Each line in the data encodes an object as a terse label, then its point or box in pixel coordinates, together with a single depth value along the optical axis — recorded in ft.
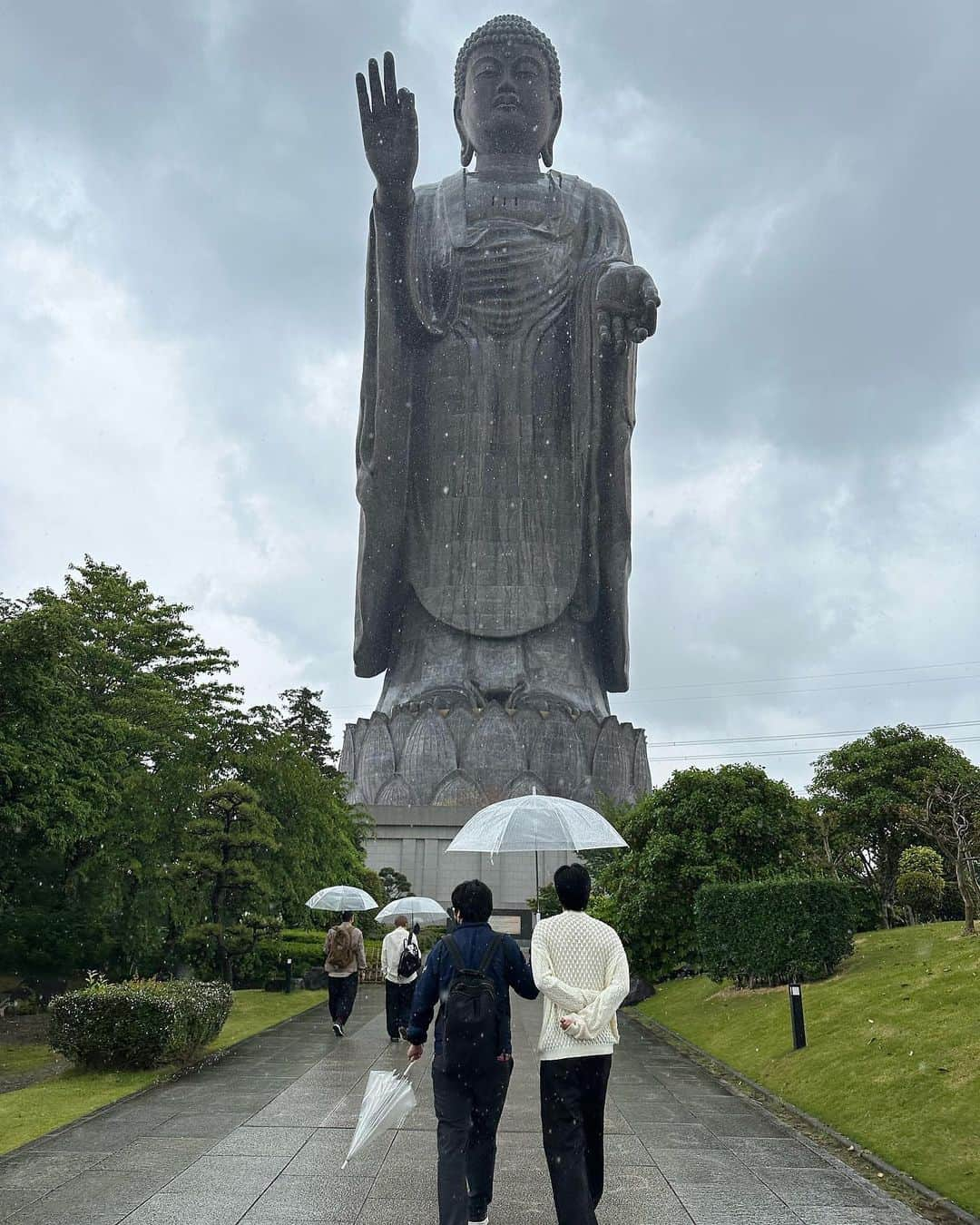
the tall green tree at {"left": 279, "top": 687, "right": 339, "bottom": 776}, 133.18
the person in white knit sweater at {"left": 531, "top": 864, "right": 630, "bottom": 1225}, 13.28
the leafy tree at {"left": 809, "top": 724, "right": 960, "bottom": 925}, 59.00
